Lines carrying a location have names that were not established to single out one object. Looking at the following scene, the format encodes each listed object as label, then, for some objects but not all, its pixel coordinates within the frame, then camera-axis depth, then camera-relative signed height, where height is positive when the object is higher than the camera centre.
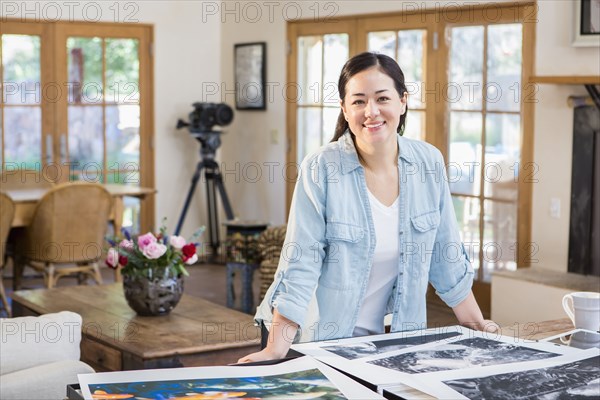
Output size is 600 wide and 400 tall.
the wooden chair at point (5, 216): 6.05 -0.54
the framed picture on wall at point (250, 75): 8.20 +0.52
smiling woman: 2.15 -0.23
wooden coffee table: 3.68 -0.83
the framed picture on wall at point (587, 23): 5.33 +0.64
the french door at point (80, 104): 7.78 +0.25
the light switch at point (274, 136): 8.14 -0.02
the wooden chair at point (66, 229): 6.34 -0.65
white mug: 2.17 -0.41
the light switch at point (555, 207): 5.78 -0.45
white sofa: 2.68 -0.66
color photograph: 1.54 -0.43
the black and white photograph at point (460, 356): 1.75 -0.43
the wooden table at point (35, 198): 6.40 -0.46
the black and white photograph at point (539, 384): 1.57 -0.43
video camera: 8.20 +0.11
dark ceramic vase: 4.19 -0.71
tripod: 8.35 -0.45
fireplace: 5.55 -0.34
